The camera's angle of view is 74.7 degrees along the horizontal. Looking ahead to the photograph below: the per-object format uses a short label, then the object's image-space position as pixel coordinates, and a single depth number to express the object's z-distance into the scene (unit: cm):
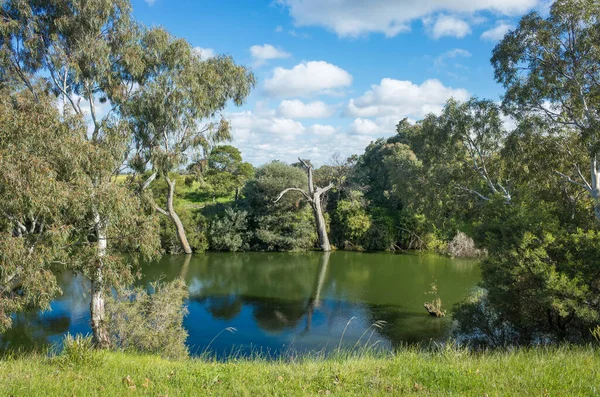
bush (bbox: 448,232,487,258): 2449
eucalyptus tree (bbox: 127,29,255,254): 1247
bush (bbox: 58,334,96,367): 504
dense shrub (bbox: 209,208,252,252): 2672
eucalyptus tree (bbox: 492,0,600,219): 1000
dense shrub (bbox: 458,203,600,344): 818
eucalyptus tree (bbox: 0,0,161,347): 1123
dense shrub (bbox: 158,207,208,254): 2566
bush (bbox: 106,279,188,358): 865
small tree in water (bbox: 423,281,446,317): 1355
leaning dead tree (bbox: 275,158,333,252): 2803
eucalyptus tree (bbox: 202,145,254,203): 3278
